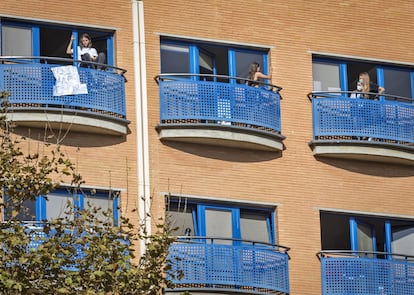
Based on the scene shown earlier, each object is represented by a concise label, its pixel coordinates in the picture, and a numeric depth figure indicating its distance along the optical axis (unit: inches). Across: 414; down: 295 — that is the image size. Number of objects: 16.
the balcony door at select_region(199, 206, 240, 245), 1660.9
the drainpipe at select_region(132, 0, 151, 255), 1622.8
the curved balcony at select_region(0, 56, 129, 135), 1590.8
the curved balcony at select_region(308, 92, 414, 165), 1711.4
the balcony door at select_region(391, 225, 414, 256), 1750.7
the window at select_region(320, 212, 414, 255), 1724.9
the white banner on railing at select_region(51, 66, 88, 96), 1603.1
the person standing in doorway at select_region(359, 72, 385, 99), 1749.5
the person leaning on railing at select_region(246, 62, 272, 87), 1706.4
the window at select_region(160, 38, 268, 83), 1695.4
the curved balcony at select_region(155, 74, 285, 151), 1651.1
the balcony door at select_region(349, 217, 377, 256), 1726.1
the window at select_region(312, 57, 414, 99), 1759.4
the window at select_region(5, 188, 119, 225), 1587.1
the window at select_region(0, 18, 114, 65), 1632.6
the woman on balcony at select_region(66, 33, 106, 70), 1644.9
